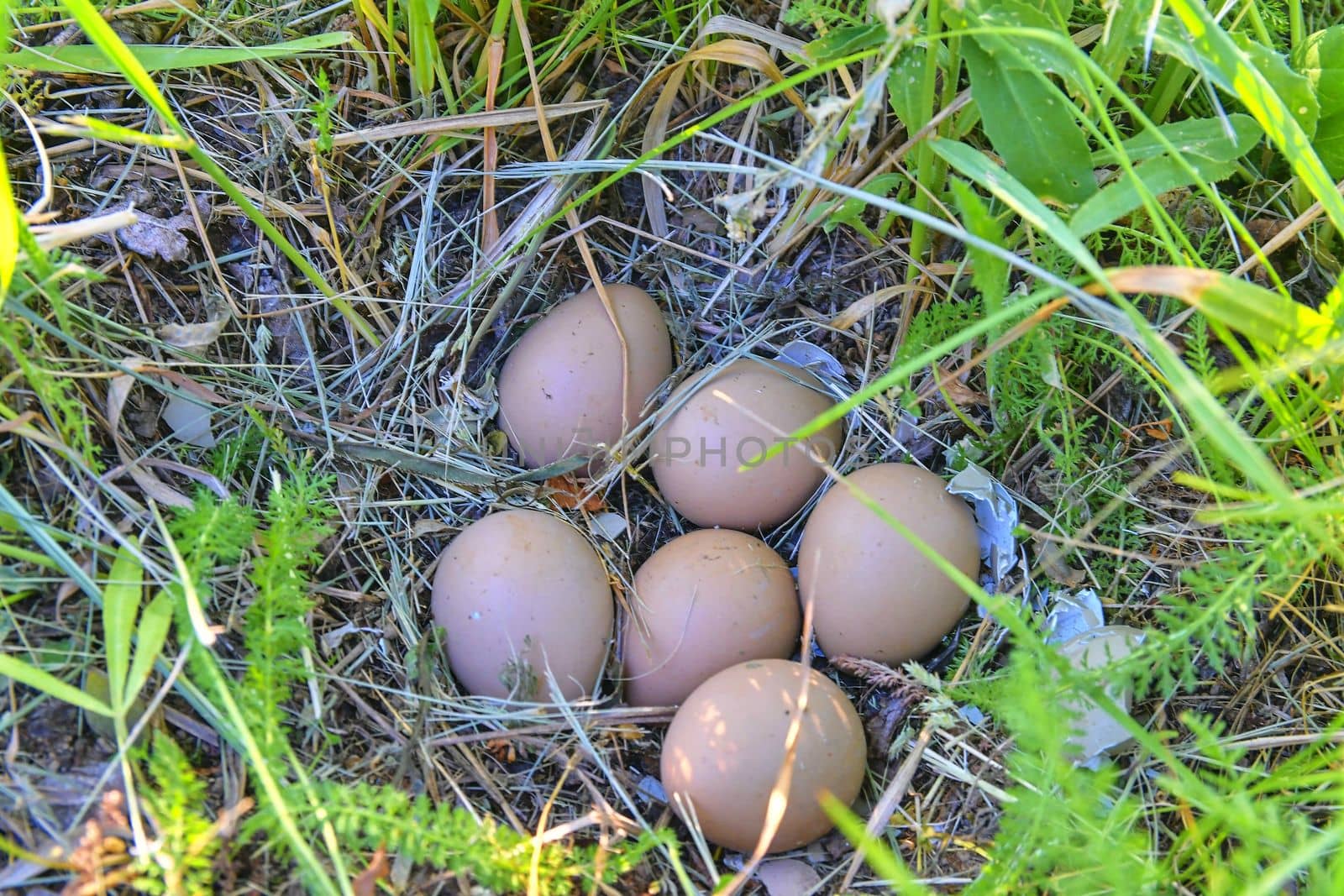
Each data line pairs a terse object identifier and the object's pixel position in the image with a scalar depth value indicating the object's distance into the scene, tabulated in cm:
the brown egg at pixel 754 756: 42
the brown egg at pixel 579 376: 47
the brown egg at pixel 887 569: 44
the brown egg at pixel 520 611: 44
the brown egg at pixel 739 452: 46
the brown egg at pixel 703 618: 44
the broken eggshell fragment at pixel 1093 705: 43
